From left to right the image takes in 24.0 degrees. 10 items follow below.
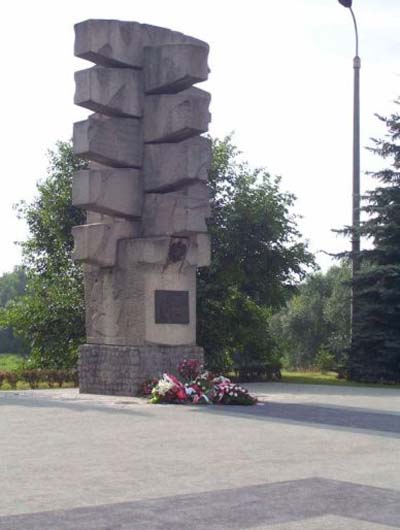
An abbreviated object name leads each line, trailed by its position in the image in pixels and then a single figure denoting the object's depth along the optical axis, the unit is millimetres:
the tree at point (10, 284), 120469
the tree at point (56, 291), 27156
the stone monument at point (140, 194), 18203
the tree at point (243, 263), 27359
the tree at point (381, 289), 26312
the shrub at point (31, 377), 22859
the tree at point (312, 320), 51625
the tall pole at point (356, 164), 27500
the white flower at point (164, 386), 16500
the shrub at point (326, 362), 32725
